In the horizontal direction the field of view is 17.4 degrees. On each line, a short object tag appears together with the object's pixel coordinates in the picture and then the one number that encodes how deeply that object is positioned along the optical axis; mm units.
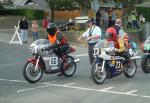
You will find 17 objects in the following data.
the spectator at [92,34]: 15742
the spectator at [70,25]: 33112
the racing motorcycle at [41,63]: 13445
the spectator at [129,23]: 37125
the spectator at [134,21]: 36372
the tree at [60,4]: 35025
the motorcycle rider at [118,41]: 14023
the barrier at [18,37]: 28281
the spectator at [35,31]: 29609
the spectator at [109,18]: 39794
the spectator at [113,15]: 40469
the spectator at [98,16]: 39438
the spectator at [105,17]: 40950
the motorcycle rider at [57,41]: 14266
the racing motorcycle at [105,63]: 13211
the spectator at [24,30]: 29156
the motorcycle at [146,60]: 15992
